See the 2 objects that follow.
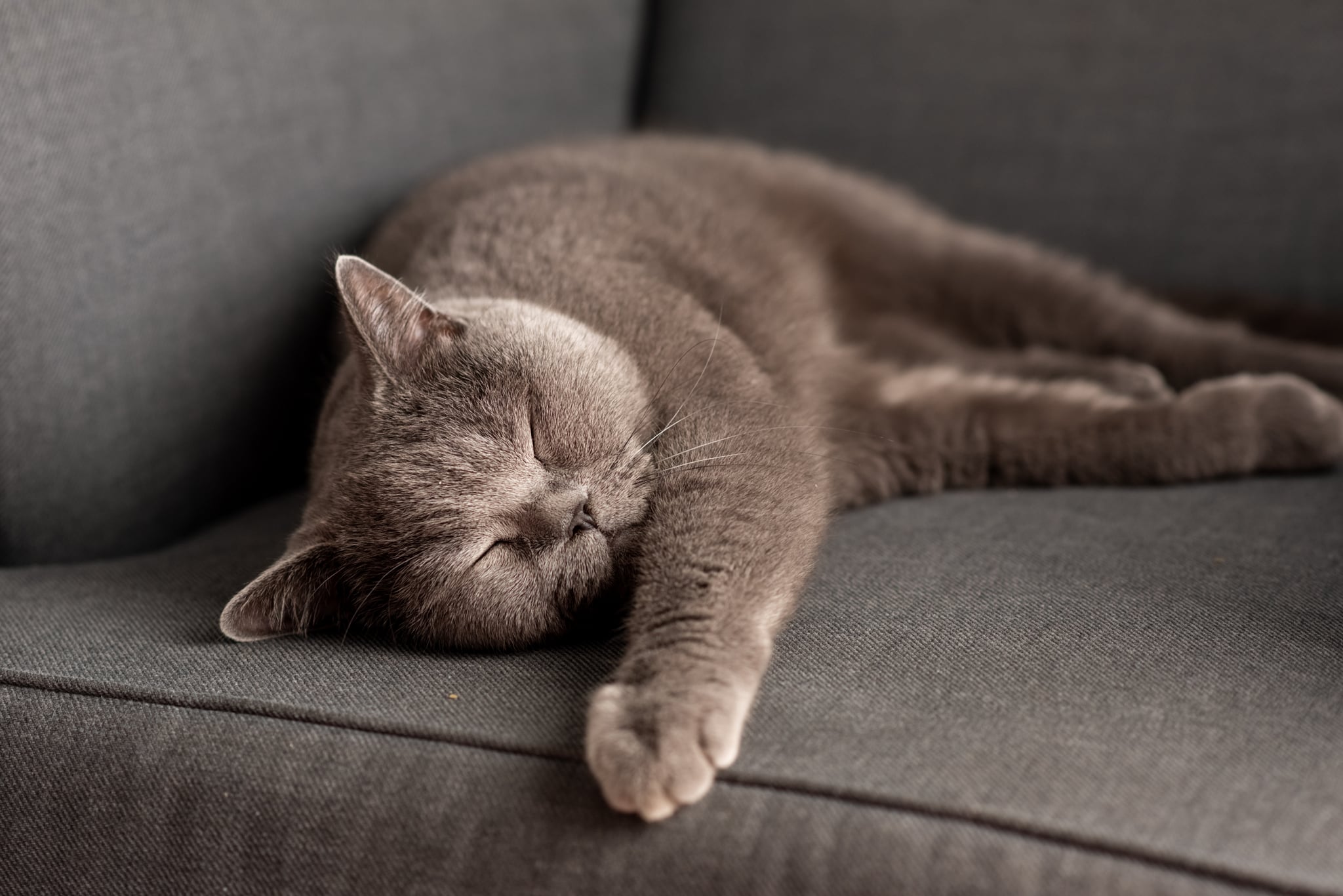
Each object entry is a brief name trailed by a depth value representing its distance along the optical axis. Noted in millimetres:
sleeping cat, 719
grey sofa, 652
